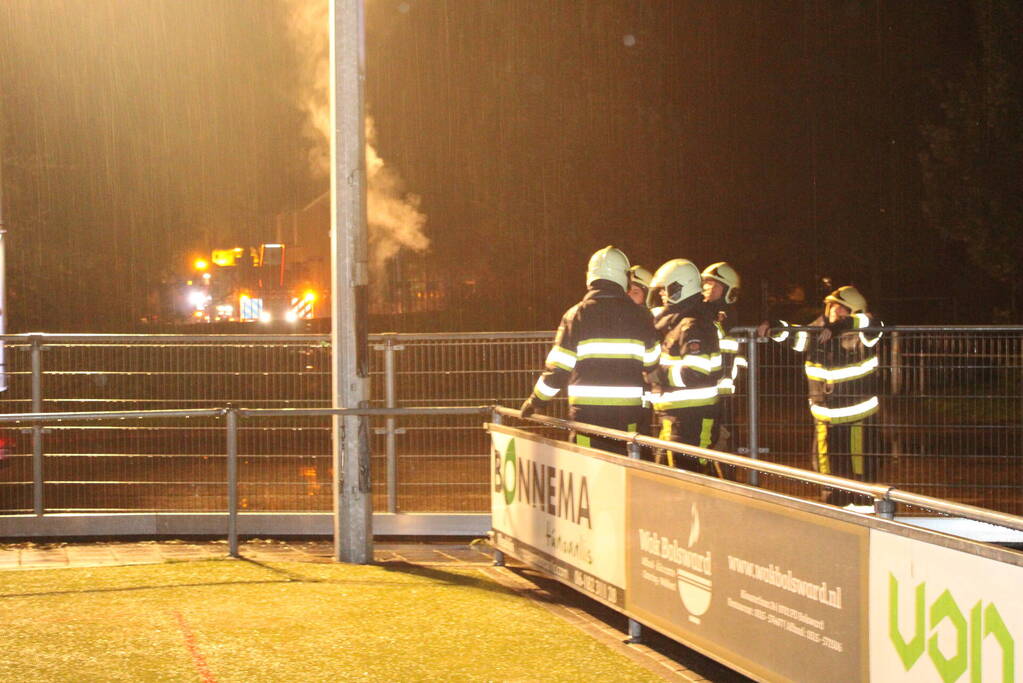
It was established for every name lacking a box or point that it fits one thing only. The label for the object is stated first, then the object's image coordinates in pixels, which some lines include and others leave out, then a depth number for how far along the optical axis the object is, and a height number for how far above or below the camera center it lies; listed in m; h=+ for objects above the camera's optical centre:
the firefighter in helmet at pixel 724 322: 10.78 +0.14
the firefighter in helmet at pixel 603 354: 8.93 -0.09
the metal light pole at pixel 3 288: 11.70 +0.59
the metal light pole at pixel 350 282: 9.14 +0.41
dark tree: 28.67 +4.10
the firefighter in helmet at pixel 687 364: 9.15 -0.16
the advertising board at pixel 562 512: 7.27 -1.02
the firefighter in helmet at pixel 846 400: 10.51 -0.48
